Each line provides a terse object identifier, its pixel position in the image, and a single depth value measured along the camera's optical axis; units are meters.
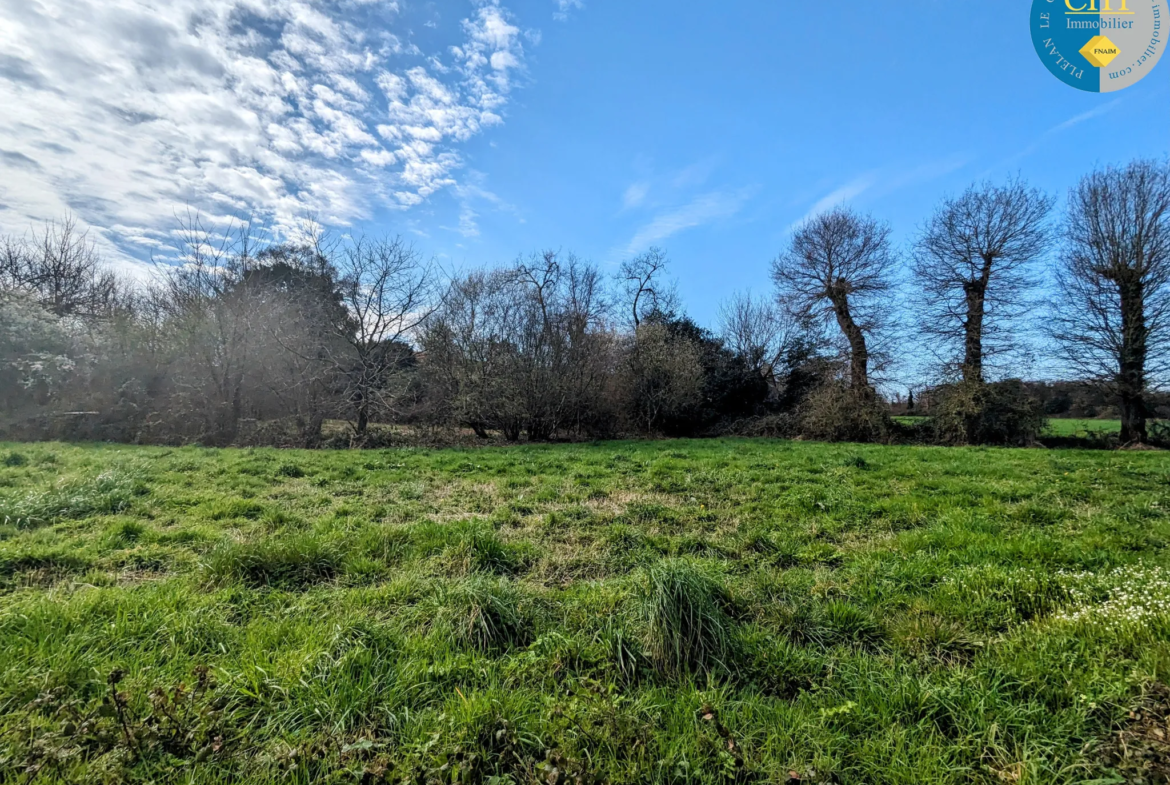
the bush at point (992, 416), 16.22
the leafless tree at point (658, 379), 20.69
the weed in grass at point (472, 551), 4.05
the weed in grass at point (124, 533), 4.35
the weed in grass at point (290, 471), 8.36
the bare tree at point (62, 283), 17.67
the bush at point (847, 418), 17.62
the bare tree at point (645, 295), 24.95
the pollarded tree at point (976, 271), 17.08
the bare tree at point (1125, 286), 15.24
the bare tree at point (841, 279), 19.31
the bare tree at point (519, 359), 17.33
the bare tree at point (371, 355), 15.59
